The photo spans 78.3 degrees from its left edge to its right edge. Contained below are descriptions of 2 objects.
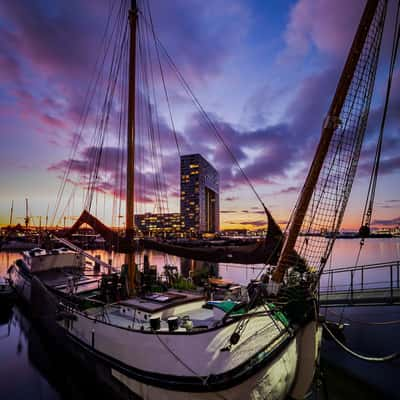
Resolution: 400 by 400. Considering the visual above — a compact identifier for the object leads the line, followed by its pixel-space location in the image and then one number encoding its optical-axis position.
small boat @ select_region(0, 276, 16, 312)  15.59
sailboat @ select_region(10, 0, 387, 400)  4.61
